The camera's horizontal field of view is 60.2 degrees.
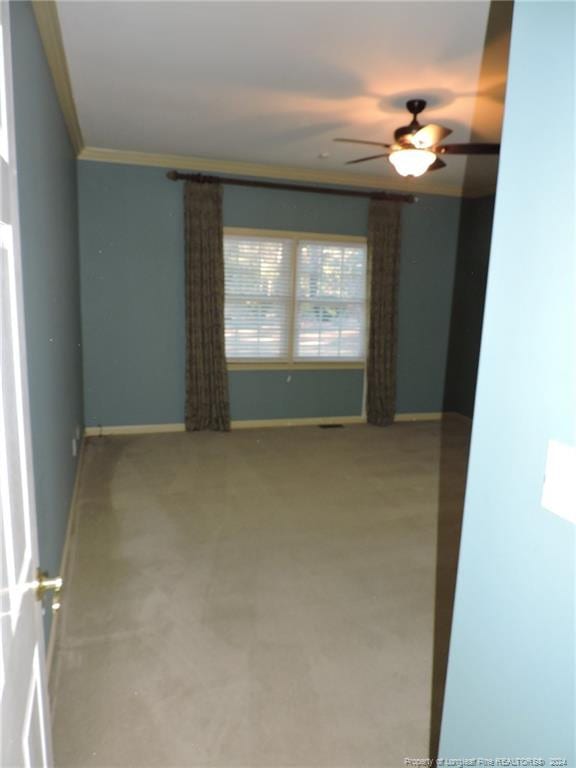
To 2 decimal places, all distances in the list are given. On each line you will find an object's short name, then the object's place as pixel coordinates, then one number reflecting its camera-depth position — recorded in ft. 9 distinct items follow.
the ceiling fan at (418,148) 9.67
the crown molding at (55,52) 7.20
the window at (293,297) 17.26
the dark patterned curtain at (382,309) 18.17
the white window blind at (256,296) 17.13
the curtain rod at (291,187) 15.86
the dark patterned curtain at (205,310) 16.20
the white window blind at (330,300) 17.94
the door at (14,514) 2.72
